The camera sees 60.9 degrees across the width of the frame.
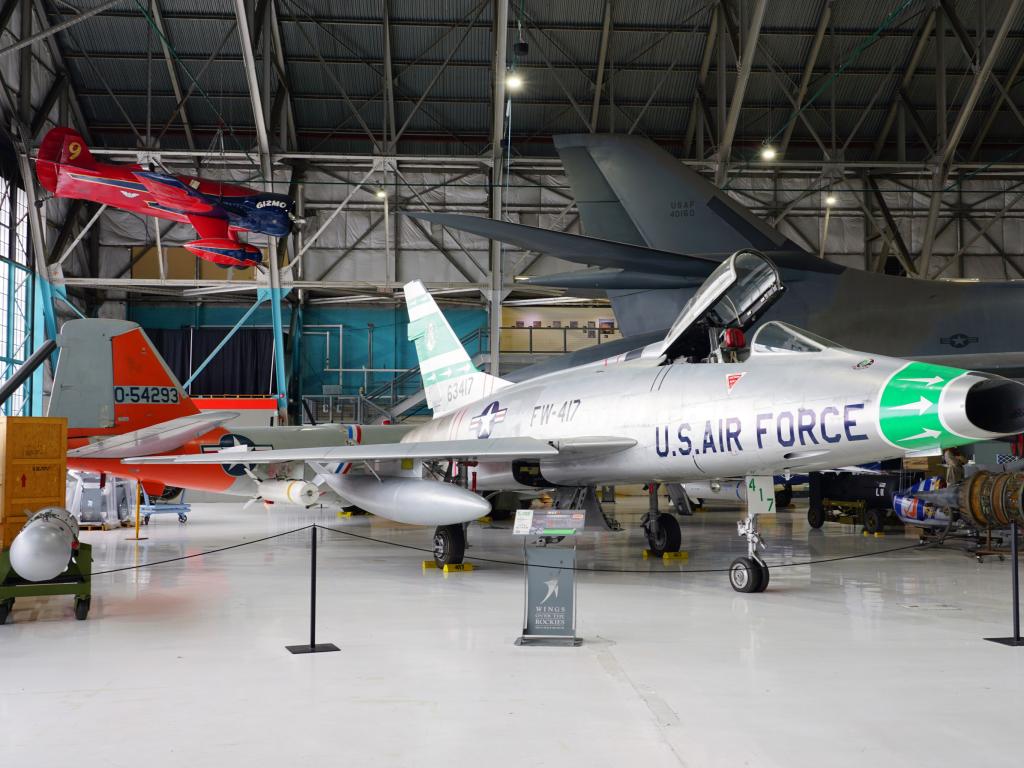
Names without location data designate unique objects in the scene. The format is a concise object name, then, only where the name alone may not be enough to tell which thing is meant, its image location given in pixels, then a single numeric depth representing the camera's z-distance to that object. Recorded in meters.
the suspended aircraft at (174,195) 17.80
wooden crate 6.93
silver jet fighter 6.00
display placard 5.98
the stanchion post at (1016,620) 5.40
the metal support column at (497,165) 16.88
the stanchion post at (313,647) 5.21
